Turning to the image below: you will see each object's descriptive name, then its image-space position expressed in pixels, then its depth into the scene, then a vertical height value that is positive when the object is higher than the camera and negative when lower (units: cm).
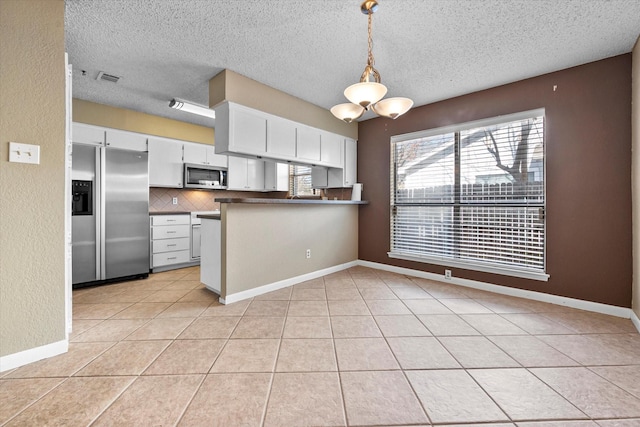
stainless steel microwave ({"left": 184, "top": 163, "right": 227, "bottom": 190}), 464 +65
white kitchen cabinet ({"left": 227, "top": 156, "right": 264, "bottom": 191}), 523 +77
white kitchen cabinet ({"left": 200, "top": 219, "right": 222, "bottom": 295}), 297 -47
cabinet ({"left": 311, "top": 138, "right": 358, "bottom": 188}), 445 +69
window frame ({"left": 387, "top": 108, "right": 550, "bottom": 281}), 294 -12
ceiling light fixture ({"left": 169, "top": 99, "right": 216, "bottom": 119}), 351 +141
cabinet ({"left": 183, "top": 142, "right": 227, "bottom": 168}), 469 +103
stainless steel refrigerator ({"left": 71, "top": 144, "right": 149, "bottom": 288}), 335 -2
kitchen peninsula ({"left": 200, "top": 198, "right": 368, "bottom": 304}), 288 -38
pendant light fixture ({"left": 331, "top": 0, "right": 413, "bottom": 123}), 190 +86
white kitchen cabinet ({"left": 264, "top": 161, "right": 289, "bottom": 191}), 550 +75
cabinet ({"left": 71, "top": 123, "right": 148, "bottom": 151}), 369 +109
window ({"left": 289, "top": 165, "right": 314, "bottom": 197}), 532 +64
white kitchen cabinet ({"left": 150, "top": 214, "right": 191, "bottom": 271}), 416 -44
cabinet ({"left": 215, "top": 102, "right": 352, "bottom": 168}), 299 +94
